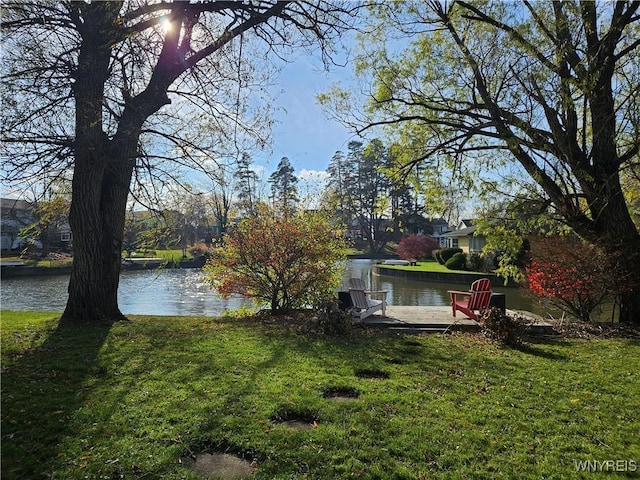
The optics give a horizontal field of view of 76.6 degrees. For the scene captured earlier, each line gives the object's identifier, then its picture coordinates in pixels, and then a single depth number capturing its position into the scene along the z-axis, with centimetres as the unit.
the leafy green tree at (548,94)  790
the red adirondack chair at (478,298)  840
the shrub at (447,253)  3191
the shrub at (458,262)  2791
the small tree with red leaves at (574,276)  841
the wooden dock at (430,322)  803
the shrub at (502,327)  673
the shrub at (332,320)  727
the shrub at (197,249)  3432
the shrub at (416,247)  3975
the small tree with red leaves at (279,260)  933
